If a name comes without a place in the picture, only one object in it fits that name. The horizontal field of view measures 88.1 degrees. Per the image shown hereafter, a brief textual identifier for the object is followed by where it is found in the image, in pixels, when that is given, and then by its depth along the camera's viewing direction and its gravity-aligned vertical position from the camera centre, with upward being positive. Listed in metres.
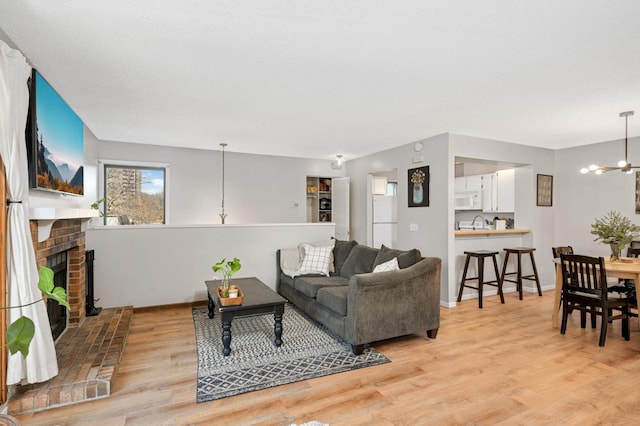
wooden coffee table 2.94 -0.89
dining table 3.25 -0.59
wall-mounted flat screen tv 2.33 +0.56
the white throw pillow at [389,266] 3.40 -0.57
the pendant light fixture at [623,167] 3.62 +0.53
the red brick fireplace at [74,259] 2.85 -0.51
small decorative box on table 2.94 -0.81
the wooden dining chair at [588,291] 3.21 -0.80
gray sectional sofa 2.97 -0.88
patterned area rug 2.49 -1.29
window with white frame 5.36 +0.29
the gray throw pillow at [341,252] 4.61 -0.59
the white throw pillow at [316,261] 4.47 -0.69
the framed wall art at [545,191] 5.49 +0.36
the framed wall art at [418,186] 4.86 +0.38
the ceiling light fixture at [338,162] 6.04 +0.91
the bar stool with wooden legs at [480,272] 4.57 -0.86
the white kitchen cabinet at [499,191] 5.80 +0.37
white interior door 6.67 +0.10
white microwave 6.38 +0.23
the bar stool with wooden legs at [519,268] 4.88 -0.84
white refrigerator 6.58 -0.18
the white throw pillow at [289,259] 4.85 -0.72
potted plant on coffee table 3.01 -0.53
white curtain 1.90 -0.08
